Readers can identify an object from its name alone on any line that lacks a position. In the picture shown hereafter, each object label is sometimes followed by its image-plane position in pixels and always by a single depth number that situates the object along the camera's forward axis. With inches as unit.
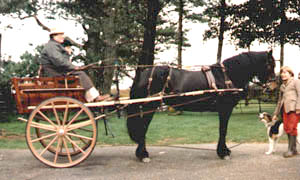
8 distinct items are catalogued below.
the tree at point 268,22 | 749.9
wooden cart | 259.3
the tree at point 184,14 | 1066.8
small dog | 320.8
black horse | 298.0
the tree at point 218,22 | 858.8
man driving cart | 269.3
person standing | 308.2
